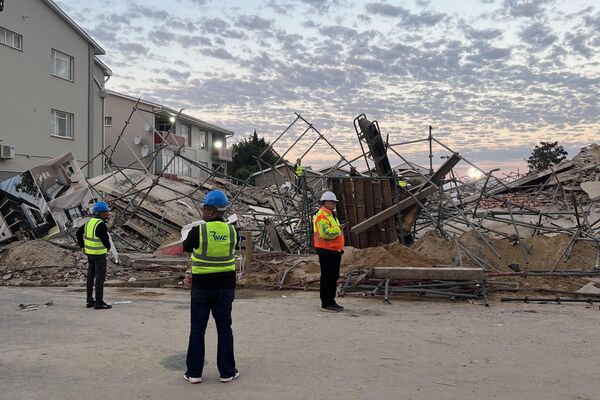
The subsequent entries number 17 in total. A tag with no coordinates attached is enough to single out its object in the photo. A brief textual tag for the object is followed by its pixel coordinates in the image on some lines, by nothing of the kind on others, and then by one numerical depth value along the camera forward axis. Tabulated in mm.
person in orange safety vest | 8070
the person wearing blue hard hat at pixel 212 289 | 4723
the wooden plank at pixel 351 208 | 13016
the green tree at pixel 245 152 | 51844
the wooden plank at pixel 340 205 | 13148
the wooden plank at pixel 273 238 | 14218
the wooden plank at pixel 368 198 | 12812
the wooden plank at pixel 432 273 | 8852
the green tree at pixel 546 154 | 55719
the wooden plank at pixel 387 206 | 12586
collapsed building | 9805
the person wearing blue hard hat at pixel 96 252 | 8406
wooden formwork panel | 12703
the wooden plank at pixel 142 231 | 16109
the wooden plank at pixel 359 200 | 12861
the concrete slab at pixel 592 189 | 20331
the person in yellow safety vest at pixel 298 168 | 14263
